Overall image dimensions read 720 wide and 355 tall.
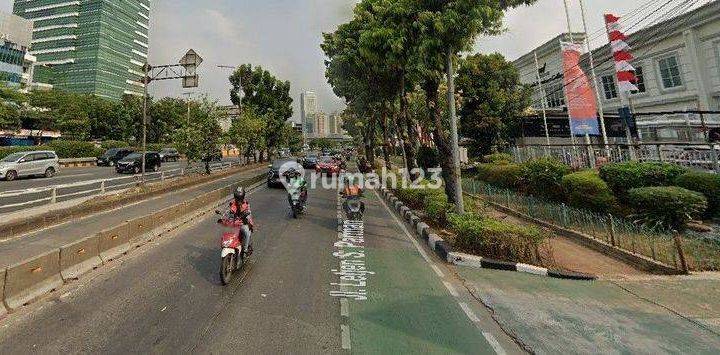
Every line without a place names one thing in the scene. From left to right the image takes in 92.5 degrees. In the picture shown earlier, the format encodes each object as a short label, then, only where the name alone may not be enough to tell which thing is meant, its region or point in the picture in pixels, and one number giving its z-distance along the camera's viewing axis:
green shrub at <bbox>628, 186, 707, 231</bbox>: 9.00
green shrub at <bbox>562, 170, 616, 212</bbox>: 11.06
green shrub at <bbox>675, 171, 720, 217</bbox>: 9.49
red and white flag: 17.91
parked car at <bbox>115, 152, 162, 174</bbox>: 25.09
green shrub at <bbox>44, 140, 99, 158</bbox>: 33.38
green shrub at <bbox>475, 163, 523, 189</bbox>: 16.52
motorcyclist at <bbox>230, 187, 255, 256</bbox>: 6.77
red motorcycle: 5.97
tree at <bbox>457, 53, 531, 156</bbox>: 25.84
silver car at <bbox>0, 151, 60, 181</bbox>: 19.75
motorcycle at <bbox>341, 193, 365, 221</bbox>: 11.14
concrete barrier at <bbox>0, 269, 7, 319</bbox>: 4.63
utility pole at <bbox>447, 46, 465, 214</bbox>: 10.64
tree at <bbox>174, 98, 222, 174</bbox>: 23.95
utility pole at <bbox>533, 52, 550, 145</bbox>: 25.78
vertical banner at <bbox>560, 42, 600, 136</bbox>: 20.41
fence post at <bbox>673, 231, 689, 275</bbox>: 6.96
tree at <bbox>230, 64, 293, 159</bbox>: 40.81
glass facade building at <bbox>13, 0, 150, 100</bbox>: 104.31
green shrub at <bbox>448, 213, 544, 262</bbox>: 7.83
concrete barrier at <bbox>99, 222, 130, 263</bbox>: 7.09
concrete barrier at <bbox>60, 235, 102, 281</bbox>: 5.96
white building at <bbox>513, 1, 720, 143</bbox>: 20.78
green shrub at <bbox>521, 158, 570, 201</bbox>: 13.59
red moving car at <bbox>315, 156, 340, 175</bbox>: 29.93
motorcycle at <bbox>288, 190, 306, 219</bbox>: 11.95
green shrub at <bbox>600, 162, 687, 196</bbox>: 10.78
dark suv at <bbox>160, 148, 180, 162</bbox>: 43.41
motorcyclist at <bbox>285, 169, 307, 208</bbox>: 12.01
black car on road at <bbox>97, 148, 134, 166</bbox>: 33.21
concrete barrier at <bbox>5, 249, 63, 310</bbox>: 4.83
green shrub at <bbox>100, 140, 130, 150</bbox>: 42.56
